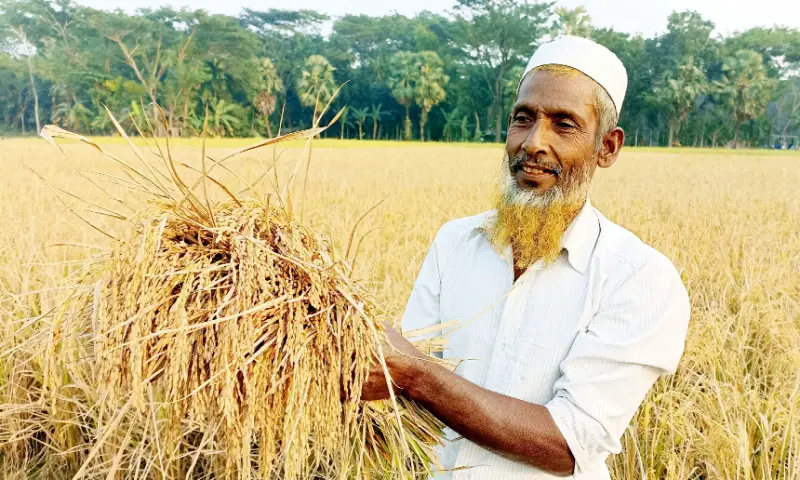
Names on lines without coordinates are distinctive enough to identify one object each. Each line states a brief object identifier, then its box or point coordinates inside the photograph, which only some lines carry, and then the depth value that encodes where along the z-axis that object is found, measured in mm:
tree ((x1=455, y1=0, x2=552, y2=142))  54125
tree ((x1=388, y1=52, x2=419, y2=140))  49094
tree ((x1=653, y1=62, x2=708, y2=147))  44281
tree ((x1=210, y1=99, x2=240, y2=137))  40844
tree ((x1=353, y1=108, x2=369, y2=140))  49031
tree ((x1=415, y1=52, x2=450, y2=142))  48875
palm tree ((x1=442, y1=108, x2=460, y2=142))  50781
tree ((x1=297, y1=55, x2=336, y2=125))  41438
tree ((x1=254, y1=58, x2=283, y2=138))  46819
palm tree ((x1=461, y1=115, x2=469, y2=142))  49656
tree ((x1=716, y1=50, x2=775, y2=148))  43812
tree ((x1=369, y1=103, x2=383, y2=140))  48969
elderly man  1275
